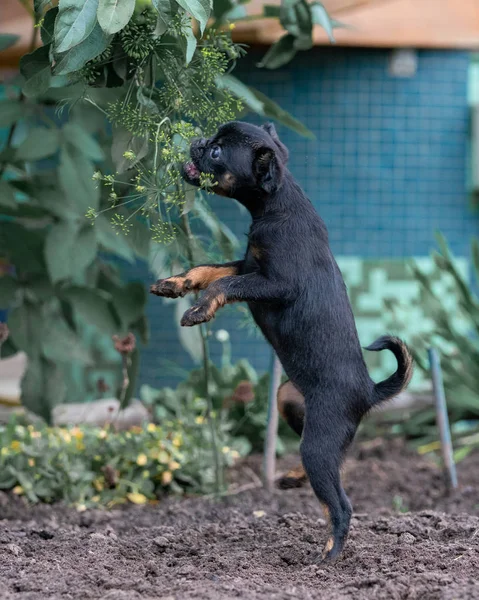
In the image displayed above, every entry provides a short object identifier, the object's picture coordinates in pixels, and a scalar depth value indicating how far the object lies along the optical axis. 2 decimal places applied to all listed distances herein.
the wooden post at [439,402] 4.48
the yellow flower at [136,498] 4.38
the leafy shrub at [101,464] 4.36
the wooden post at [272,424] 4.14
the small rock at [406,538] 3.14
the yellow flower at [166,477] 4.53
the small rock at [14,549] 3.02
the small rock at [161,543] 3.19
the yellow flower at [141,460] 4.51
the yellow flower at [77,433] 4.74
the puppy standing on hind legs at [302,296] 2.87
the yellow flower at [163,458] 4.55
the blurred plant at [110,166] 2.99
